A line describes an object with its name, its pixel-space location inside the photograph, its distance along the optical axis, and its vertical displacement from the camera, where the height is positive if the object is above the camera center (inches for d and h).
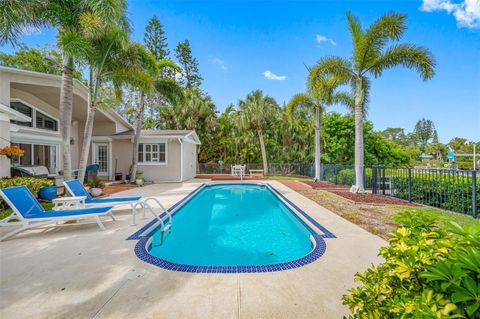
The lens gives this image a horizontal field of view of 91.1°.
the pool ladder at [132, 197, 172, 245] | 231.2 -67.1
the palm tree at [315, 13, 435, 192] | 369.7 +170.9
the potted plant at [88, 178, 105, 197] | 400.8 -44.3
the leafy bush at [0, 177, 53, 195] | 288.8 -25.4
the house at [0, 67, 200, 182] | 374.6 +59.3
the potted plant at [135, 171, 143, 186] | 566.6 -40.5
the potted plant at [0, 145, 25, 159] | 319.9 +16.7
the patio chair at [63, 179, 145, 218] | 267.5 -43.3
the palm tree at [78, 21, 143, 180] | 364.2 +165.3
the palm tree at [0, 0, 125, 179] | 295.4 +191.4
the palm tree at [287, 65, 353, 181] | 444.8 +150.2
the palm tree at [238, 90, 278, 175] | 850.1 +184.0
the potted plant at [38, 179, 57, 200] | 319.3 -39.2
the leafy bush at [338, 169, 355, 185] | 511.1 -35.2
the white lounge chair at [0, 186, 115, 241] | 197.5 -44.6
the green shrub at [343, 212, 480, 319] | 41.5 -24.3
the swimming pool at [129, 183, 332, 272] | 173.0 -75.1
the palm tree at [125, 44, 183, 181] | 559.2 +170.2
